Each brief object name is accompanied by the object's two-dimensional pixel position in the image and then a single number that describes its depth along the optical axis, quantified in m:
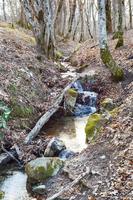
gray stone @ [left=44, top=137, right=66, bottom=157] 6.85
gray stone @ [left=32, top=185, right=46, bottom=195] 5.77
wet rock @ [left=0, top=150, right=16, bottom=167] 6.63
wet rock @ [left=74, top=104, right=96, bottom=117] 9.59
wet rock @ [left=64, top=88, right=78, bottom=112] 9.57
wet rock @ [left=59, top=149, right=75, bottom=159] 6.79
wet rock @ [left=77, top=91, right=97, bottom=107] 9.96
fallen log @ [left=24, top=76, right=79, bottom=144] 7.45
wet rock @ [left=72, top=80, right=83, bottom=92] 10.81
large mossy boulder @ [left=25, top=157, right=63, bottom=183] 6.03
